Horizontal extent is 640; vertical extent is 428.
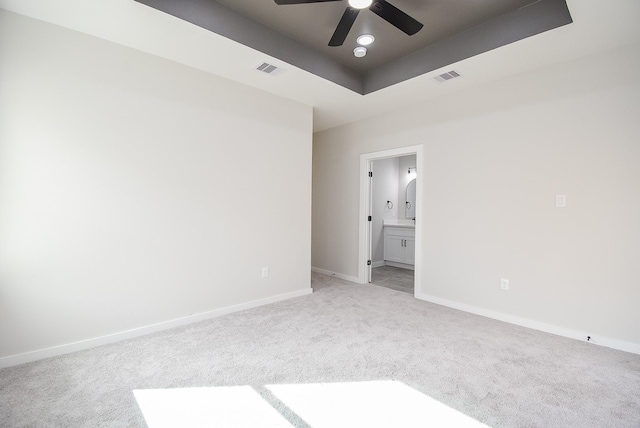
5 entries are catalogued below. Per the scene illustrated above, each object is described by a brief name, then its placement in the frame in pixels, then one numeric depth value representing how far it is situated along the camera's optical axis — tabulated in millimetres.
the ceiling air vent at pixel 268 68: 2971
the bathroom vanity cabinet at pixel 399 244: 5652
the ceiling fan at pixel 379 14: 1999
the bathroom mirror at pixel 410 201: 6068
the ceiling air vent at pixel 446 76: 3082
